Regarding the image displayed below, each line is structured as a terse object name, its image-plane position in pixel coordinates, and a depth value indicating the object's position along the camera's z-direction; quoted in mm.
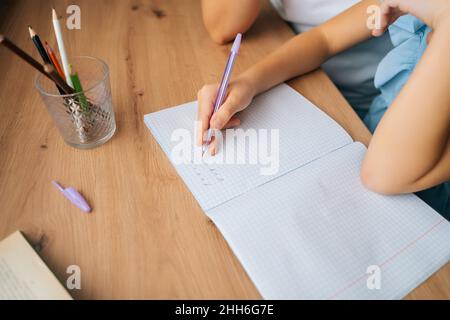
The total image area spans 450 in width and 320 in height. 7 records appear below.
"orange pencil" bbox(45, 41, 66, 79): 512
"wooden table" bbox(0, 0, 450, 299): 441
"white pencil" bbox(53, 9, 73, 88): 470
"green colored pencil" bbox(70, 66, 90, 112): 517
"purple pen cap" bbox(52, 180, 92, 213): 496
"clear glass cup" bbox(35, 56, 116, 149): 526
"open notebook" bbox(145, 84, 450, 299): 436
